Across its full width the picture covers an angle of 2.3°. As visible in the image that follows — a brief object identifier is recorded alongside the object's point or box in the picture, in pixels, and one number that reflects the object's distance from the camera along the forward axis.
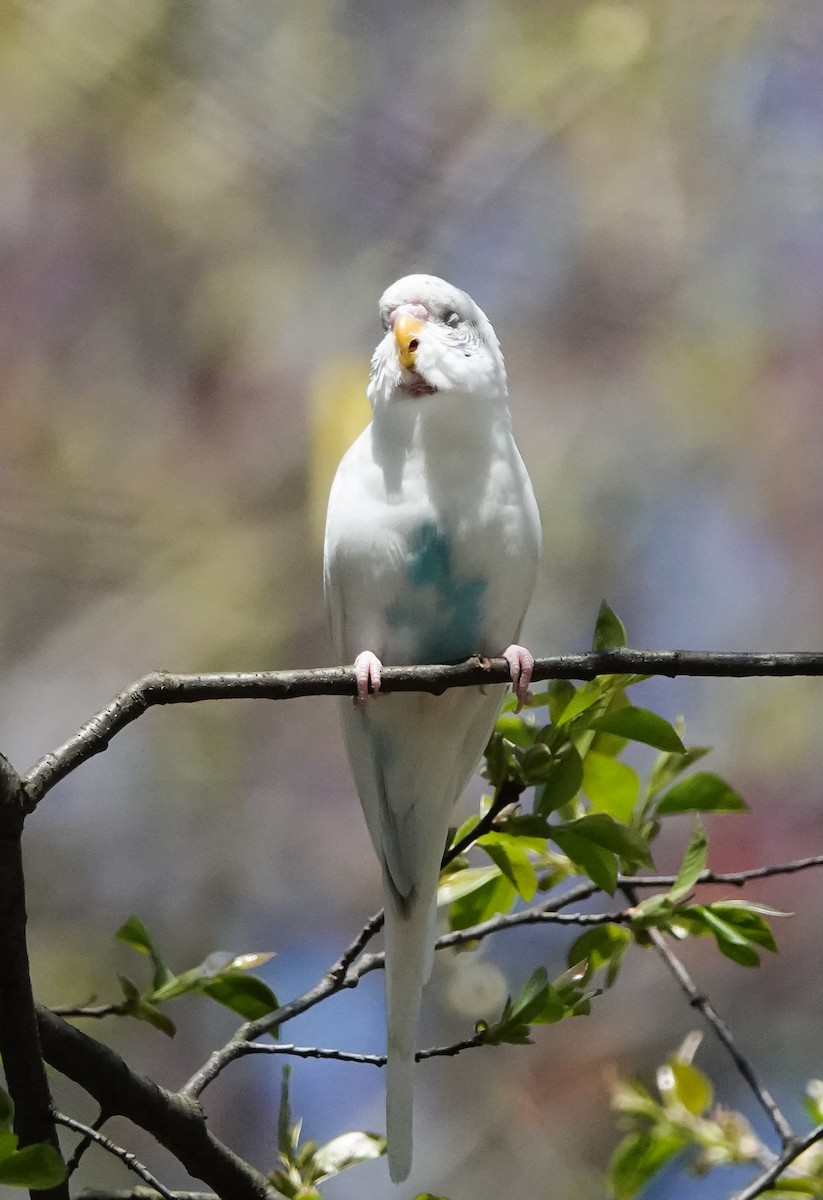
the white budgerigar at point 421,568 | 4.08
